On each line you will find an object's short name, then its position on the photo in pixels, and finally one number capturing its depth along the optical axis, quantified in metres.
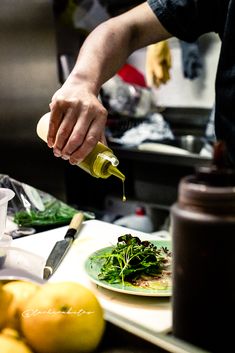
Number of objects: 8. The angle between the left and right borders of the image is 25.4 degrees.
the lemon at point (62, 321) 0.65
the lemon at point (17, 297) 0.69
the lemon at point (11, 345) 0.64
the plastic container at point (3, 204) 1.09
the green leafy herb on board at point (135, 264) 0.95
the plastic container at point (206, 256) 0.55
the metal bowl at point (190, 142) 3.21
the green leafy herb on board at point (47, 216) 1.49
